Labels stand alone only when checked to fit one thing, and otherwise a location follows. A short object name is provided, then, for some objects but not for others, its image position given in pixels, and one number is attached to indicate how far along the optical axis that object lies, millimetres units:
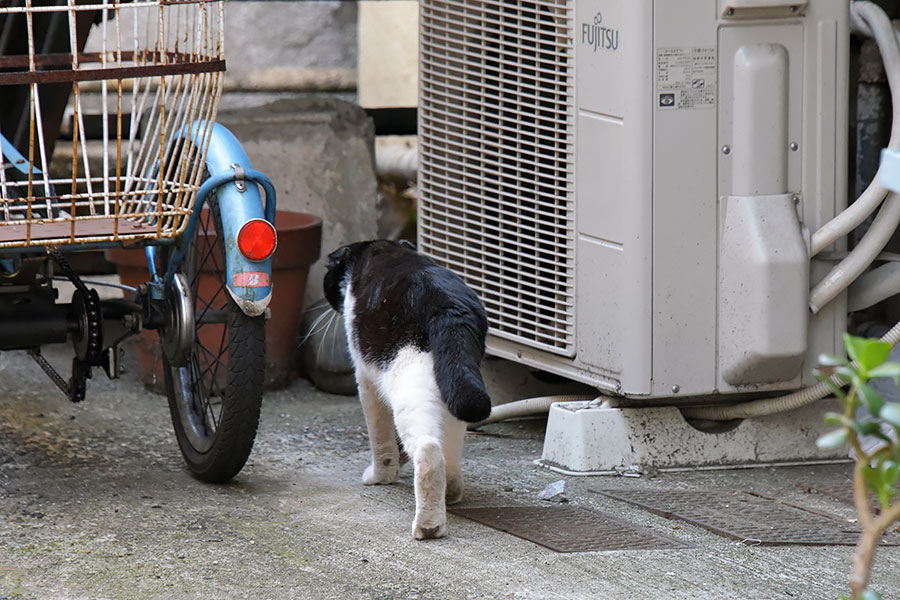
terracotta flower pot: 9398
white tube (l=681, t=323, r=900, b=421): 7418
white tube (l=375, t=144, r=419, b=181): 13742
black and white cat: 6004
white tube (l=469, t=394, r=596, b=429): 8266
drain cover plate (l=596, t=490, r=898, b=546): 6344
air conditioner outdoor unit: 7148
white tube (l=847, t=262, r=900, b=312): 7578
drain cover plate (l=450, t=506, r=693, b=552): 6133
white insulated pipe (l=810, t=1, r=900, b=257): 7199
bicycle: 5934
